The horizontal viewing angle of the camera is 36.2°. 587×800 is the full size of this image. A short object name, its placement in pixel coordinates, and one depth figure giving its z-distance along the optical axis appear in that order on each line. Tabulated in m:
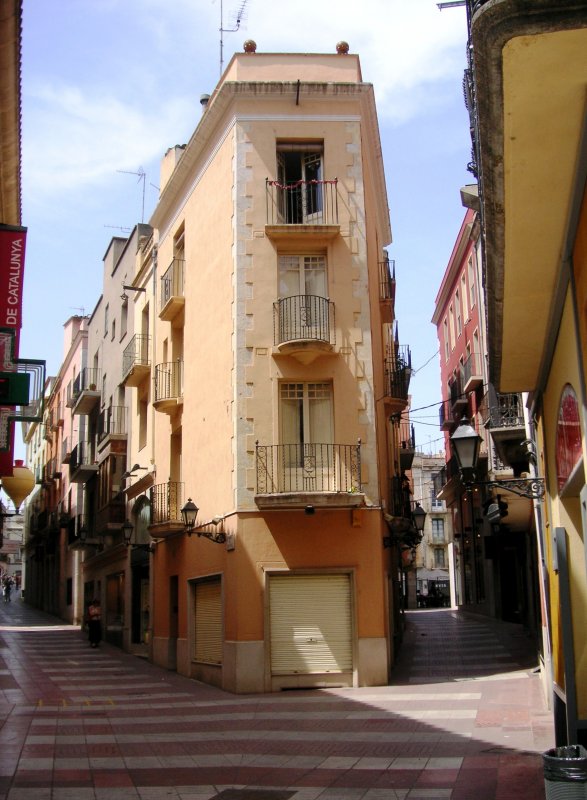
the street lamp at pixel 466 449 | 11.26
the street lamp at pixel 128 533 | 25.23
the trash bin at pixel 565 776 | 5.71
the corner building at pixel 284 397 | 17.95
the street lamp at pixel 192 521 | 18.94
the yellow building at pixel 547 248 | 4.82
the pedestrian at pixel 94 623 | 28.27
